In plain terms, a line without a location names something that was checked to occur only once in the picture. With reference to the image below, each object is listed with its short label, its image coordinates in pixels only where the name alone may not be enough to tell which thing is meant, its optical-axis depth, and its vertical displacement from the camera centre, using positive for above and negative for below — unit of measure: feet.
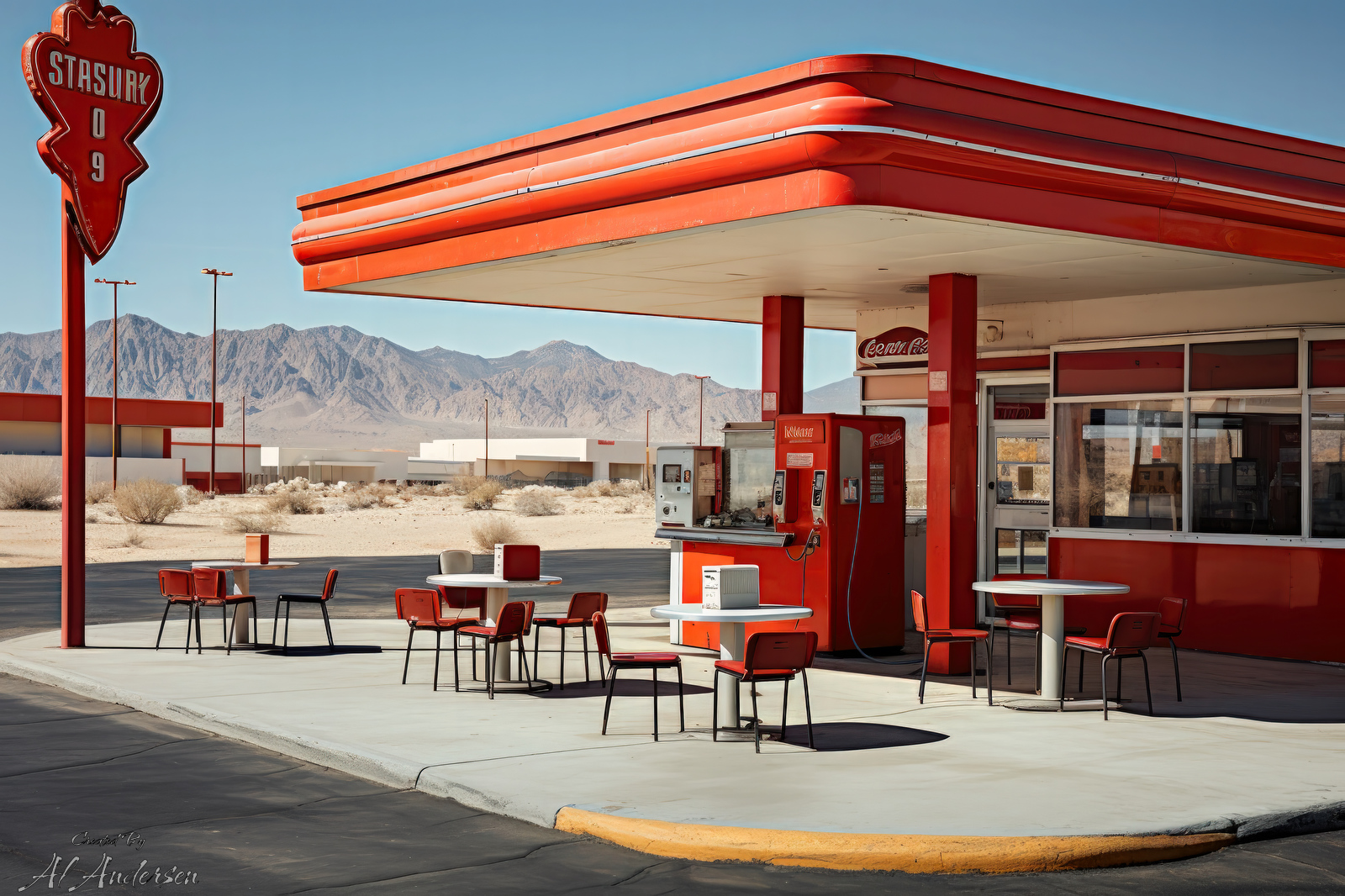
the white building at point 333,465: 339.98 -3.42
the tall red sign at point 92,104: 43.01 +11.47
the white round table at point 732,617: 28.73 -3.55
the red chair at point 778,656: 26.89 -4.13
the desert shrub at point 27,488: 163.73 -4.78
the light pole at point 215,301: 195.42 +22.62
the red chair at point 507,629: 33.30 -4.52
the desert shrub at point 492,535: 119.85 -7.68
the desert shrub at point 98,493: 172.45 -5.76
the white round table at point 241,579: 44.29 -4.38
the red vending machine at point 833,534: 41.27 -2.52
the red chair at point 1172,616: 34.58 -4.16
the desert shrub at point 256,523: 135.33 -7.62
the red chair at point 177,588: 43.06 -4.50
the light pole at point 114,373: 175.73 +10.56
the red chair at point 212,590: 42.57 -4.48
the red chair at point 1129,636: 31.19 -4.23
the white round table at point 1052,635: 33.63 -4.52
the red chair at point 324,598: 42.57 -4.79
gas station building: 30.01 +5.49
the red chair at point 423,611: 36.27 -4.42
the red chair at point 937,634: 33.42 -4.55
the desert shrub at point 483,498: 199.11 -6.80
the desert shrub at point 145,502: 143.23 -5.65
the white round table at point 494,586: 35.96 -3.67
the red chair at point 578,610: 36.37 -4.36
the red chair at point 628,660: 29.40 -4.60
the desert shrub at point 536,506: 183.21 -7.47
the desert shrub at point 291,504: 170.91 -6.96
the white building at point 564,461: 338.54 -1.80
